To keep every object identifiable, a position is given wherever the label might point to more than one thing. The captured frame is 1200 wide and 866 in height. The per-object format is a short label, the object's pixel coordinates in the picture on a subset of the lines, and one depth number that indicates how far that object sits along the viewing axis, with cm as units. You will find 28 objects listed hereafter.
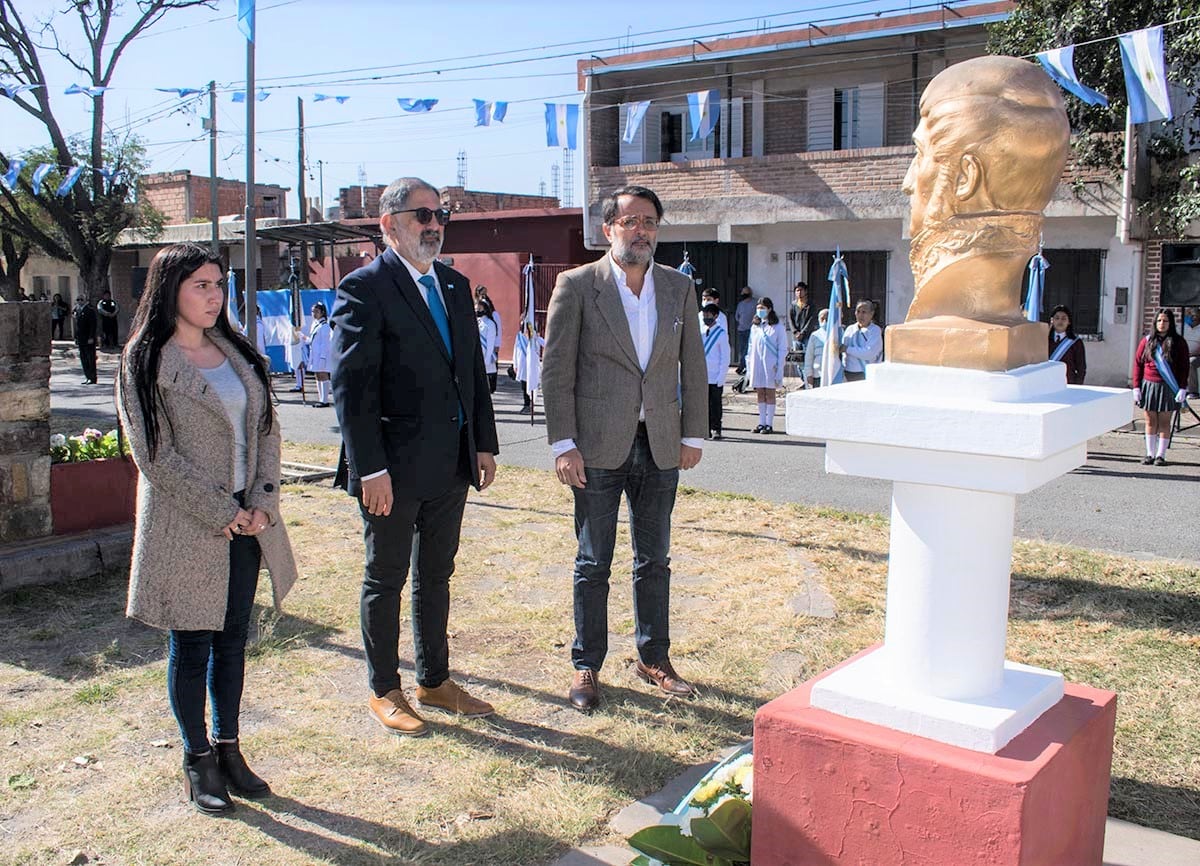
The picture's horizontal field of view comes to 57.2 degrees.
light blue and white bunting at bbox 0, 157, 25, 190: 2145
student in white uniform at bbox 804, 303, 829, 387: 1407
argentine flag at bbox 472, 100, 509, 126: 1493
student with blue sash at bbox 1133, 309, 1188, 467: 1059
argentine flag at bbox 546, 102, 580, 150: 1572
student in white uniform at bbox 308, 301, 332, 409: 1609
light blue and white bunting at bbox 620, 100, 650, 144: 1734
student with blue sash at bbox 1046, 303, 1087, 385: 1075
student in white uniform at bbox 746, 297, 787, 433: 1335
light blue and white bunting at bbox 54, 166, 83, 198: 2079
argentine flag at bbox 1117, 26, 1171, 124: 1090
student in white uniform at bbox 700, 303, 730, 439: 1243
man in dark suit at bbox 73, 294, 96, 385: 2119
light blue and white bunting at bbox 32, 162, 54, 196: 2095
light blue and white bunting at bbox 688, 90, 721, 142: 1645
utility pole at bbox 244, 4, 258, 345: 1124
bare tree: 2792
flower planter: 622
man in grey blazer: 417
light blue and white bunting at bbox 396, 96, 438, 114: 1508
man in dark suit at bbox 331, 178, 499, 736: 385
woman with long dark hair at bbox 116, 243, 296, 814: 341
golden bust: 247
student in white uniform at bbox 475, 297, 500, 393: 1566
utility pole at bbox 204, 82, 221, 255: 2148
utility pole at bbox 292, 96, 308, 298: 2833
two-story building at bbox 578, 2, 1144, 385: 1681
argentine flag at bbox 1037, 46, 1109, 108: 1152
